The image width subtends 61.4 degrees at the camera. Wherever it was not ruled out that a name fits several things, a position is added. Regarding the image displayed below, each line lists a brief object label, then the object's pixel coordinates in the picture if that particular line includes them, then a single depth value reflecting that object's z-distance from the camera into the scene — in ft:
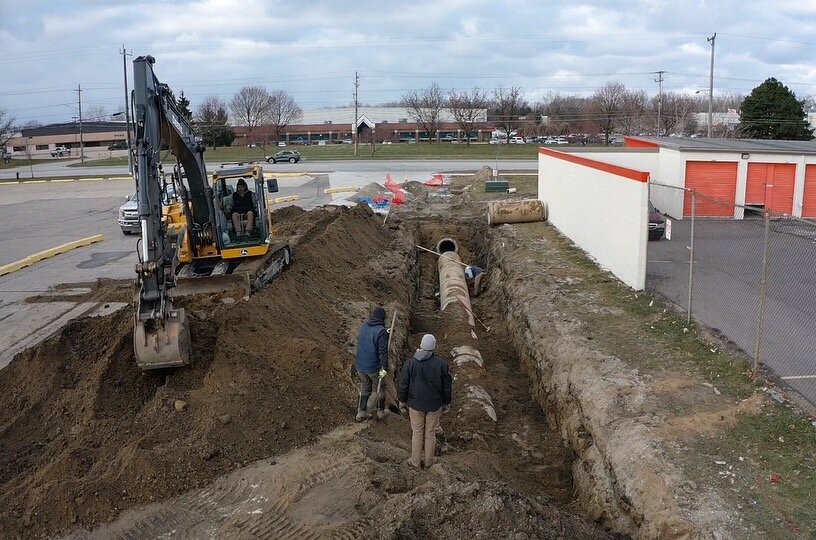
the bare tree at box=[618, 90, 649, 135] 259.60
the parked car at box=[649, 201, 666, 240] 66.44
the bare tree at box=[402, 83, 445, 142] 296.92
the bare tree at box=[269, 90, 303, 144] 318.96
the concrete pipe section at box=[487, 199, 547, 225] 87.30
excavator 32.96
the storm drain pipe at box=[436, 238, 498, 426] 38.75
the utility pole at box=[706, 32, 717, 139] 166.03
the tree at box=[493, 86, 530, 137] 288.92
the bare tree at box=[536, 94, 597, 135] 296.26
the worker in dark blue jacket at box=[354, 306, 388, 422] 31.81
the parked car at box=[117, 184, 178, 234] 88.79
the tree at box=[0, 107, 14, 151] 265.75
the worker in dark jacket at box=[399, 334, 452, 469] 28.48
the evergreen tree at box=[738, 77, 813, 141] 165.37
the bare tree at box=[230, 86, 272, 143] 314.96
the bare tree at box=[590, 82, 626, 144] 258.37
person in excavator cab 49.67
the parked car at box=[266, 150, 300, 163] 208.54
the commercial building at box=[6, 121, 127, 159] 335.06
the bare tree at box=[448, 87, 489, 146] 276.41
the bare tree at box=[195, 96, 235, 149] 261.09
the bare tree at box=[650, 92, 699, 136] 250.78
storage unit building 81.56
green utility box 118.73
